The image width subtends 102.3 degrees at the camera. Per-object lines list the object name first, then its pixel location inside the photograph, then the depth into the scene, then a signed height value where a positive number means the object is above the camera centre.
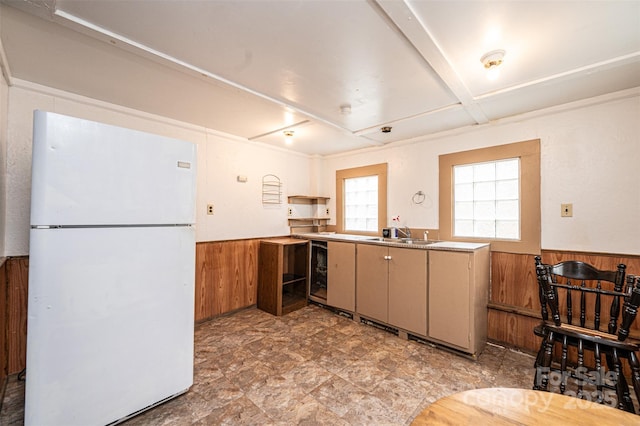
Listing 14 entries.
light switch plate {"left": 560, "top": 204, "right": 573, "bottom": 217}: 2.24 +0.07
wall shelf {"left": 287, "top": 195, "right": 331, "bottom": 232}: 4.04 +0.04
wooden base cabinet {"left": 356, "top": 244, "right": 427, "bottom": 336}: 2.54 -0.74
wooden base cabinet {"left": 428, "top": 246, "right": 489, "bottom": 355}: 2.25 -0.74
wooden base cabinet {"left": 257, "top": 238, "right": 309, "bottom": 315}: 3.23 -0.82
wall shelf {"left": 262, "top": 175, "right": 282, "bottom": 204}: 3.68 +0.38
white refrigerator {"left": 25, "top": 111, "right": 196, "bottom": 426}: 1.31 -0.33
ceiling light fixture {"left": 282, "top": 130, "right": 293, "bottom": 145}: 3.08 +1.00
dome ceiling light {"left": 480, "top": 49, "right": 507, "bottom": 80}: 1.55 +0.98
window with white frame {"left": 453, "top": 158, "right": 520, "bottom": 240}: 2.57 +0.19
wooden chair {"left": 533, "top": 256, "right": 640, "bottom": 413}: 1.53 -0.76
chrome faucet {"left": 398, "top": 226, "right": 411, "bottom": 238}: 3.20 -0.19
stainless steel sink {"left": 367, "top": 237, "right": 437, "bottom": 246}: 2.94 -0.29
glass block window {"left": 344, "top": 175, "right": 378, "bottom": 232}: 3.73 +0.19
